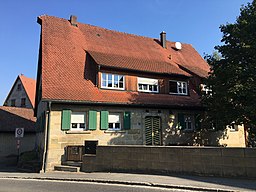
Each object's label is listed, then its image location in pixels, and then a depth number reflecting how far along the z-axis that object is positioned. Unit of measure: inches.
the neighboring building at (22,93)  1633.7
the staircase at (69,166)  530.5
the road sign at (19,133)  653.3
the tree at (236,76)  565.0
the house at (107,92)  605.9
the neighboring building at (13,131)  1004.6
